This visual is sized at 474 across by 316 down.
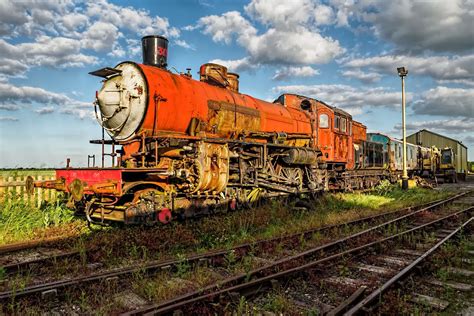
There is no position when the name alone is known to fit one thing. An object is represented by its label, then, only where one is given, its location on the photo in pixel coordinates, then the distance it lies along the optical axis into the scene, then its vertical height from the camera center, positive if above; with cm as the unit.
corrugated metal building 5641 +455
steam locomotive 742 +49
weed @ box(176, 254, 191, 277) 512 -143
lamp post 2241 +468
